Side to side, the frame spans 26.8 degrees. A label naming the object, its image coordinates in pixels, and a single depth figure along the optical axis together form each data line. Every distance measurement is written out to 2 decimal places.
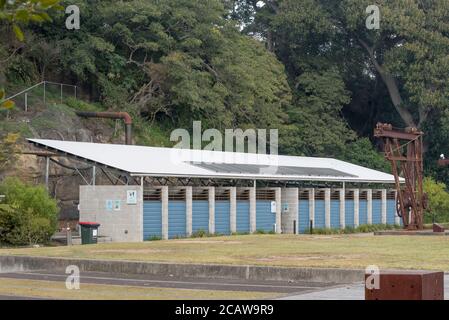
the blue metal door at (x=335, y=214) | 48.16
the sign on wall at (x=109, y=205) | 36.09
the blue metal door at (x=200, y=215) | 39.09
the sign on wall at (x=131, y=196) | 35.78
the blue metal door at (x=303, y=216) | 45.81
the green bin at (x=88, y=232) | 33.81
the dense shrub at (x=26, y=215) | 32.50
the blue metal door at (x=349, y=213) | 49.12
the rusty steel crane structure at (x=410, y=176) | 43.91
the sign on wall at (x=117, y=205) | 35.97
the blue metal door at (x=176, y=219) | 37.81
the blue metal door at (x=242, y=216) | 41.44
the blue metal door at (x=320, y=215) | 46.84
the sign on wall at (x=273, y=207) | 43.38
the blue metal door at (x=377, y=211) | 52.09
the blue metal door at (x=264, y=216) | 42.66
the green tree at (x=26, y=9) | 6.70
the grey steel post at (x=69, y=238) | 33.31
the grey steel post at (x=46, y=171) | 38.38
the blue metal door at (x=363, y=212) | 50.66
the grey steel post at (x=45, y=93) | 48.32
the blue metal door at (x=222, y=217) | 40.26
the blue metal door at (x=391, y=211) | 53.72
